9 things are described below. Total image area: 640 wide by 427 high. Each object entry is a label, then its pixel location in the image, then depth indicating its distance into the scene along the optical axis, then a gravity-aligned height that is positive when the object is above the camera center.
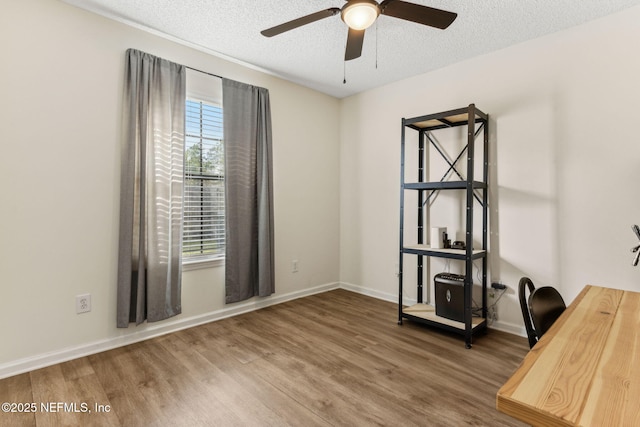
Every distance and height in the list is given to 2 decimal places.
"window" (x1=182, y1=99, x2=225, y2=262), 3.02 +0.31
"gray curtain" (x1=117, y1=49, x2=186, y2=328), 2.54 +0.21
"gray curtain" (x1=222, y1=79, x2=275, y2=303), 3.19 +0.26
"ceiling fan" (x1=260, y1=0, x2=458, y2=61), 1.75 +1.16
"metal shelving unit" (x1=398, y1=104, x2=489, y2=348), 2.64 +0.15
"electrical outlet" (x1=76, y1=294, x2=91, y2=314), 2.41 -0.67
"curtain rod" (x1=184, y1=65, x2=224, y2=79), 2.95 +1.37
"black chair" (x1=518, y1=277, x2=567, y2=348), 1.37 -0.41
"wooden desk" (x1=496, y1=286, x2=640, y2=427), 0.70 -0.41
